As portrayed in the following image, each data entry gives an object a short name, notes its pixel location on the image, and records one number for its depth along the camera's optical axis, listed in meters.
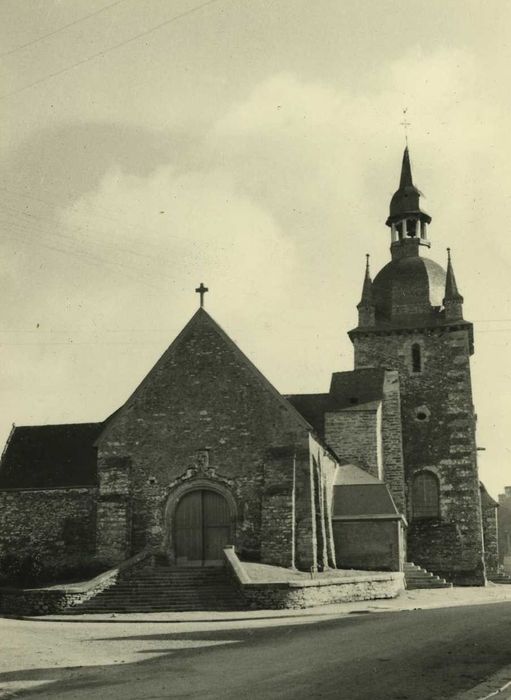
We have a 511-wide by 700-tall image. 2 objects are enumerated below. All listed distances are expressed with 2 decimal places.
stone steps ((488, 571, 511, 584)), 42.38
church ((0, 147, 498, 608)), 28.09
